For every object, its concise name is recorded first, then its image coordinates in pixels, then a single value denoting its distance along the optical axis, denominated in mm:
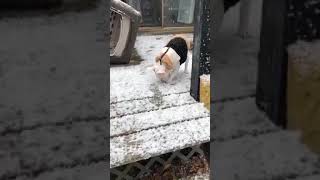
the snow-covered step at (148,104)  2574
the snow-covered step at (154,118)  2282
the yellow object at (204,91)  2691
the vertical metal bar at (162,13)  5094
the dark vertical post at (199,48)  2684
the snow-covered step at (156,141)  2023
